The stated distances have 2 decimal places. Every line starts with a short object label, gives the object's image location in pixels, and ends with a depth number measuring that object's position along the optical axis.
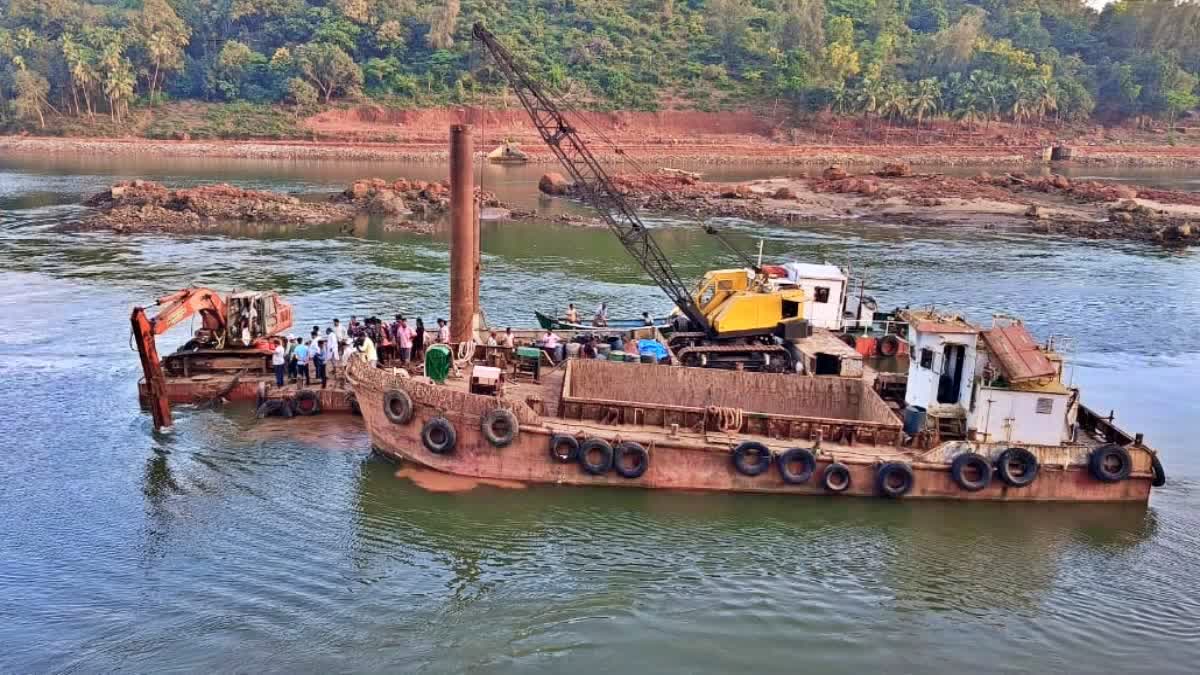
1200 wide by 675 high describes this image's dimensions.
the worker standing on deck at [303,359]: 21.94
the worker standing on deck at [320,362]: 21.75
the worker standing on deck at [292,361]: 22.05
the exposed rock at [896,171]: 73.25
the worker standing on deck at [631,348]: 21.75
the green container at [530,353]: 20.27
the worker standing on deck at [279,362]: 21.55
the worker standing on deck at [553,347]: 21.86
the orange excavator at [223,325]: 21.66
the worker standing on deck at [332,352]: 22.11
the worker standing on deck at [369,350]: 20.38
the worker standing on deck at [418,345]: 21.86
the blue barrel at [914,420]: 18.06
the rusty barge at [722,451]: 17.14
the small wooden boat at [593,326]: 25.72
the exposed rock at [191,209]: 49.50
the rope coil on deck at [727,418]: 17.66
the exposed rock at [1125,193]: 64.44
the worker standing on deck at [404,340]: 21.47
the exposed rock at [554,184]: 66.06
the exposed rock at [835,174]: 69.56
